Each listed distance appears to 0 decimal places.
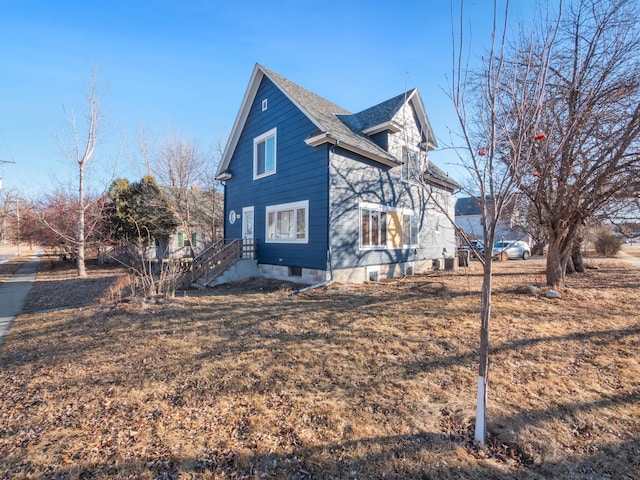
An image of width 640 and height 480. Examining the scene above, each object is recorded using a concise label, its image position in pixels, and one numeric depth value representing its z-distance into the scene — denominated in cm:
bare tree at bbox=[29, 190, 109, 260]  1684
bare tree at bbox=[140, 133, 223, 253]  1872
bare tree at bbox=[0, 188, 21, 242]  3455
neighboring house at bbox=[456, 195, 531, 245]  3378
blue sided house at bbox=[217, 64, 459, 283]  1045
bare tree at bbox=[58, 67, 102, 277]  1412
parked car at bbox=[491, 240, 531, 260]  2300
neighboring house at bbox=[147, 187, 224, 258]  2211
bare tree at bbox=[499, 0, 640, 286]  690
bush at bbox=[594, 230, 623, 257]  2236
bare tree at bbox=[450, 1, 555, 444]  270
